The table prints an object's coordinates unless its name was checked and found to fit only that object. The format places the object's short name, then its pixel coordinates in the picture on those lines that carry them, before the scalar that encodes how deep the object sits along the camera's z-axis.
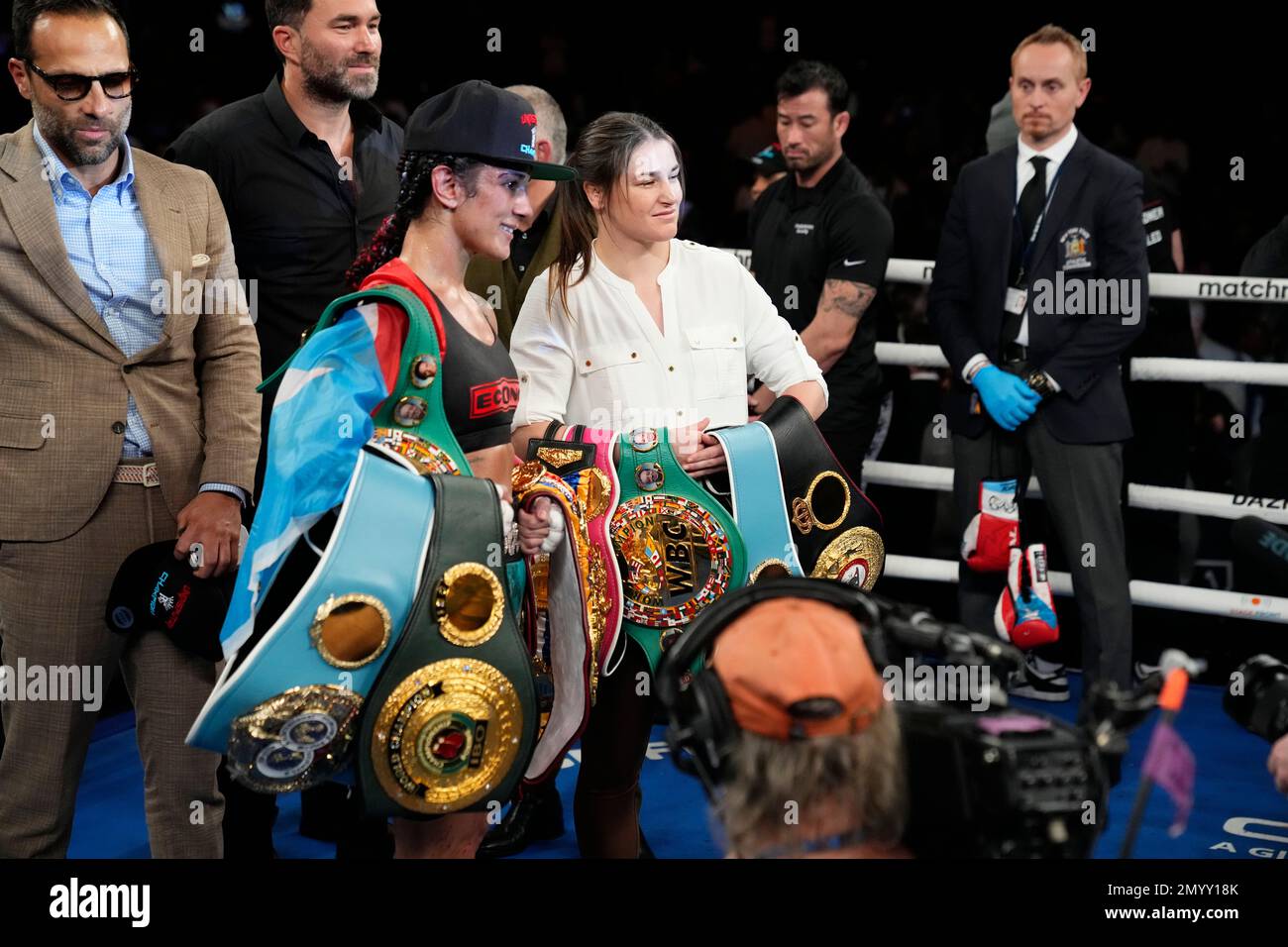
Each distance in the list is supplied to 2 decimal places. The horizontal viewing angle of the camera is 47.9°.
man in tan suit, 2.61
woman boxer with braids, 2.44
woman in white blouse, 2.81
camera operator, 1.51
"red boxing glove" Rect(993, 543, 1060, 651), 3.80
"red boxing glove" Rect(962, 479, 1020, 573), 3.92
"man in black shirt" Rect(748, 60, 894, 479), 4.15
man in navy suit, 3.80
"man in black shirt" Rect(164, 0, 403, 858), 3.27
